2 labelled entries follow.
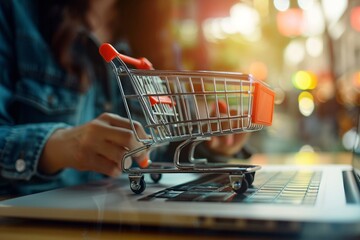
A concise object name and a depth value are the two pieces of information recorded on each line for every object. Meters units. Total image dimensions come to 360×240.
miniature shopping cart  0.67
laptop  0.46
